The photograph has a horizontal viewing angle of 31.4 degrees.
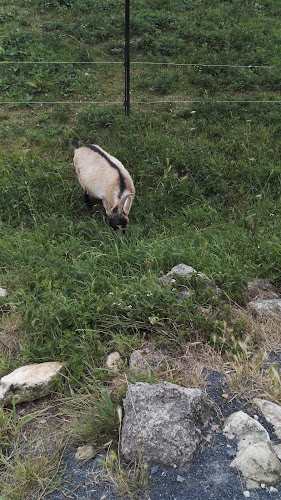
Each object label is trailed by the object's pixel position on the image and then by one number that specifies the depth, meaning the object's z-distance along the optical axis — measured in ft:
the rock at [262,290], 13.84
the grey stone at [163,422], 9.14
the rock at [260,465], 8.58
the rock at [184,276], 13.47
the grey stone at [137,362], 11.35
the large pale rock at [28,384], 10.86
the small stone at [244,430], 9.27
